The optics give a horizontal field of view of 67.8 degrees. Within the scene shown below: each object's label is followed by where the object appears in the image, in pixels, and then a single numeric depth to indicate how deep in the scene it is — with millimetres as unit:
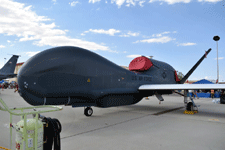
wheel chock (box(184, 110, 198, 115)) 10172
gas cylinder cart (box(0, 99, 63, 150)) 3165
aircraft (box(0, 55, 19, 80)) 30156
